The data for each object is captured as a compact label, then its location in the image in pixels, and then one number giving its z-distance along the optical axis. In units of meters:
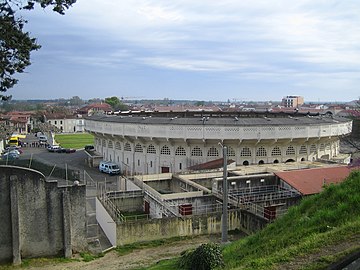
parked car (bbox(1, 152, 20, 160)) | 48.10
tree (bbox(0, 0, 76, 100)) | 14.38
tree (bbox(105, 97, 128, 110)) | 169.60
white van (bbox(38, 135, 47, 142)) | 77.06
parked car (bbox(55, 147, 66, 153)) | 61.22
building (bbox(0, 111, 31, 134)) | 98.62
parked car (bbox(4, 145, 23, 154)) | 60.65
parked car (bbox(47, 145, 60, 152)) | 62.28
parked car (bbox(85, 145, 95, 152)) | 60.13
